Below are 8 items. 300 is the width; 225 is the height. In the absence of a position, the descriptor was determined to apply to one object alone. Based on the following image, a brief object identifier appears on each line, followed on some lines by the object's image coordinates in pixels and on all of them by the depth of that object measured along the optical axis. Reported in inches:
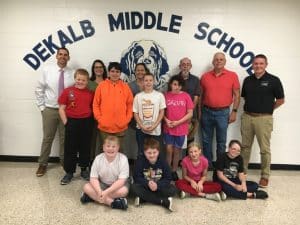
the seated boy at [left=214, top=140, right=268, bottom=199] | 95.5
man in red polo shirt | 110.3
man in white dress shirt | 108.4
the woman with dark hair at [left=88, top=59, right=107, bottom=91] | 110.5
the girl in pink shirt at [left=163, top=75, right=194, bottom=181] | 104.8
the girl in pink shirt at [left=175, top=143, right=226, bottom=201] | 95.2
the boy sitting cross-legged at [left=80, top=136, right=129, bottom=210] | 87.7
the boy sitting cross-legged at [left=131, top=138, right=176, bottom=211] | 89.3
